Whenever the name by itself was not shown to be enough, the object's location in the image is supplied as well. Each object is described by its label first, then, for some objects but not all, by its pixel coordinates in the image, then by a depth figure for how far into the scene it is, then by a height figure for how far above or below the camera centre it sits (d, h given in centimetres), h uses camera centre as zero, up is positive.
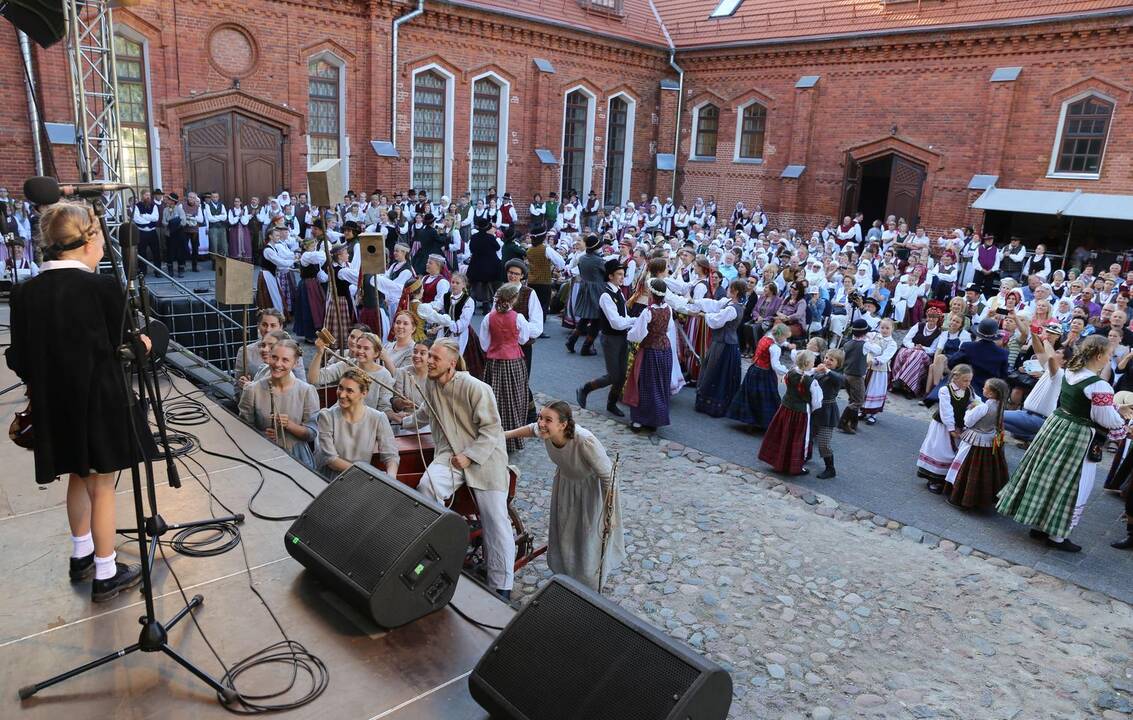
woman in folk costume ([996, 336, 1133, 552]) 561 -172
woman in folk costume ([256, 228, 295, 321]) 1122 -136
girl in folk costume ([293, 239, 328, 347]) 1066 -151
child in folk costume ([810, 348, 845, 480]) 730 -184
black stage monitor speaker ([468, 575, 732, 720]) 247 -154
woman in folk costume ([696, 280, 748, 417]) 889 -177
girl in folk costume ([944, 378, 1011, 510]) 653 -191
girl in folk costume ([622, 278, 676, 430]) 801 -168
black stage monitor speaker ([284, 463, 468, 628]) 330 -156
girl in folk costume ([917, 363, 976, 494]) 699 -185
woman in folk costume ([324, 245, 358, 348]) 975 -135
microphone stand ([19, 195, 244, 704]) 288 -120
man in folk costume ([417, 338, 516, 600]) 468 -156
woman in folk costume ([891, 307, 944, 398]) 1009 -178
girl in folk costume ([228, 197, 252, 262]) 1620 -106
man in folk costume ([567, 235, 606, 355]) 1115 -127
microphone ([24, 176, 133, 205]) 262 -7
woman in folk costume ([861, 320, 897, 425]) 902 -185
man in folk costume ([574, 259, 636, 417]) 807 -145
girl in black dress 307 -73
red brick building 1641 +248
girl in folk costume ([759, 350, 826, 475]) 709 -189
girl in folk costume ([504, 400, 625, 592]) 458 -180
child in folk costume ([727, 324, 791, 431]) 832 -180
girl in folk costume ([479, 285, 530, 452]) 711 -149
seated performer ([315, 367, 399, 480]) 516 -162
